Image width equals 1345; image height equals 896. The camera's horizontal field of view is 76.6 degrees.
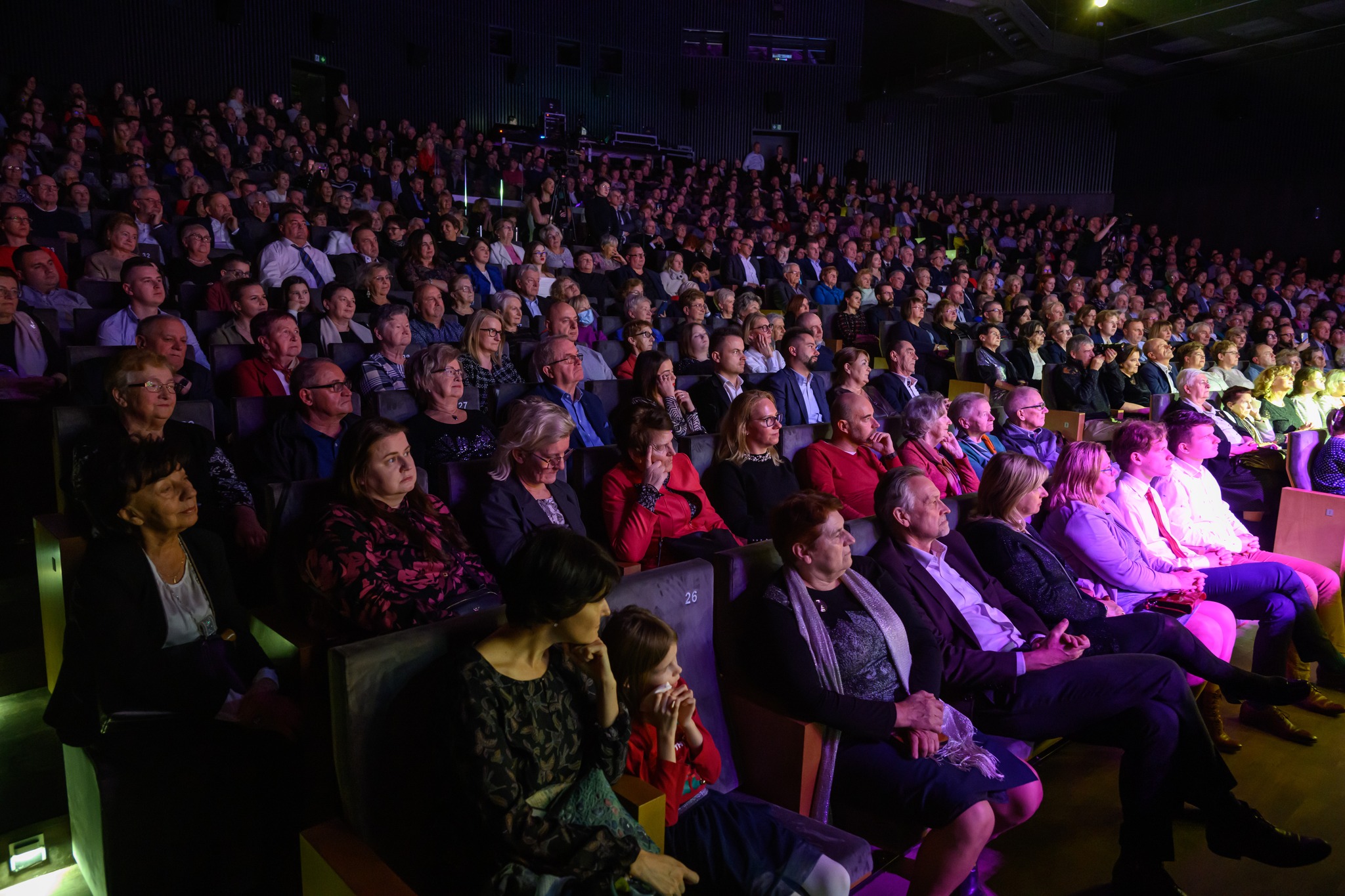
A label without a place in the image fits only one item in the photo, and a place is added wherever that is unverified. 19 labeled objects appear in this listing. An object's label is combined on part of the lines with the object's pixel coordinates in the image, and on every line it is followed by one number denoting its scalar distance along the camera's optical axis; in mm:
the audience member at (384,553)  1322
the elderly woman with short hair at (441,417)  2137
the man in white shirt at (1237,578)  2172
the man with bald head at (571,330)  3115
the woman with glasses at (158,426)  1782
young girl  1150
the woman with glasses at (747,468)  2271
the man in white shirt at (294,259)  3855
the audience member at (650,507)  1931
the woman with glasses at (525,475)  1713
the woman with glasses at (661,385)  2705
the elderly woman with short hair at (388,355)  2613
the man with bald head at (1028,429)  2867
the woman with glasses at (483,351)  2721
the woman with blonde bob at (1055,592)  1787
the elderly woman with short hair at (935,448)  2576
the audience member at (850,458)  2451
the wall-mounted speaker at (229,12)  8188
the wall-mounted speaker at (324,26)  8750
